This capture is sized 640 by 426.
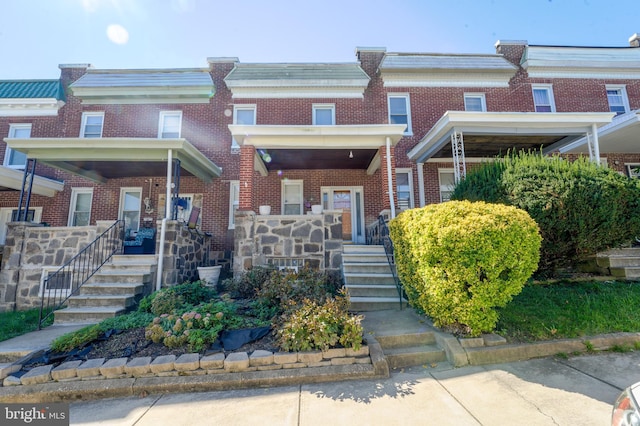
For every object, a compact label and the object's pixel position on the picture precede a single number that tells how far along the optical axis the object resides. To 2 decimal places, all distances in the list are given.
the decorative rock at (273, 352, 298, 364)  3.44
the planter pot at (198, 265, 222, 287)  7.16
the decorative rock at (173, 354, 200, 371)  3.37
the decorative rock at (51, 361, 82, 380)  3.34
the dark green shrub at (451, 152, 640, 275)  5.04
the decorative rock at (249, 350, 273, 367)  3.43
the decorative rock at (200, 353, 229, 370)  3.39
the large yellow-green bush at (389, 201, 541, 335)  3.49
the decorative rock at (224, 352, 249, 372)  3.39
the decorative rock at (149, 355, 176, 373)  3.37
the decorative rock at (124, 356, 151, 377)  3.37
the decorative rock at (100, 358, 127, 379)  3.36
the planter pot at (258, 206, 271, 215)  7.25
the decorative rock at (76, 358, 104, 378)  3.34
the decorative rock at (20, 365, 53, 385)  3.32
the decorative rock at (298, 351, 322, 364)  3.46
